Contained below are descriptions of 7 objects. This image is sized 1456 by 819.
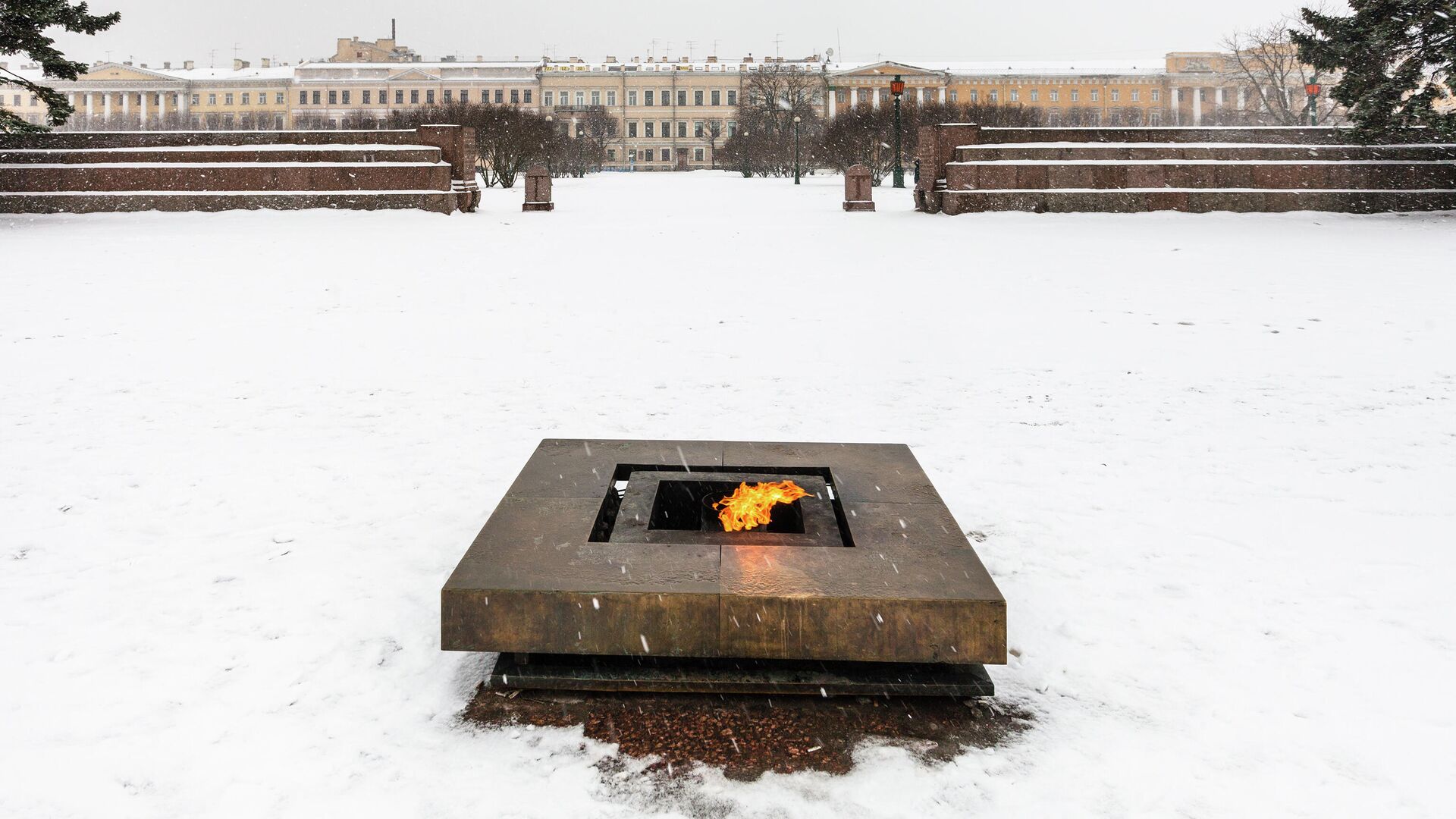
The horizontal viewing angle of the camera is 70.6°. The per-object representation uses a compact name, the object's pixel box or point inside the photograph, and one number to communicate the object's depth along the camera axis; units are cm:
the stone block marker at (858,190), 2245
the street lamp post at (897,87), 2708
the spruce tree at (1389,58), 1842
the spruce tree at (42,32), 1811
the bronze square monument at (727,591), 257
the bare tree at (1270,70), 4425
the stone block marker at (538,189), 2310
